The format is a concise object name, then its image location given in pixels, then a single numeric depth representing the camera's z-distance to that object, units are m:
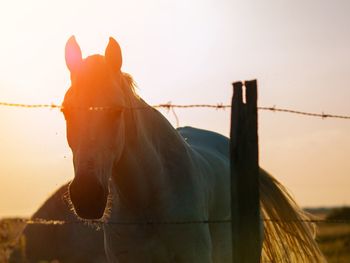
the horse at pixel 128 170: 4.70
